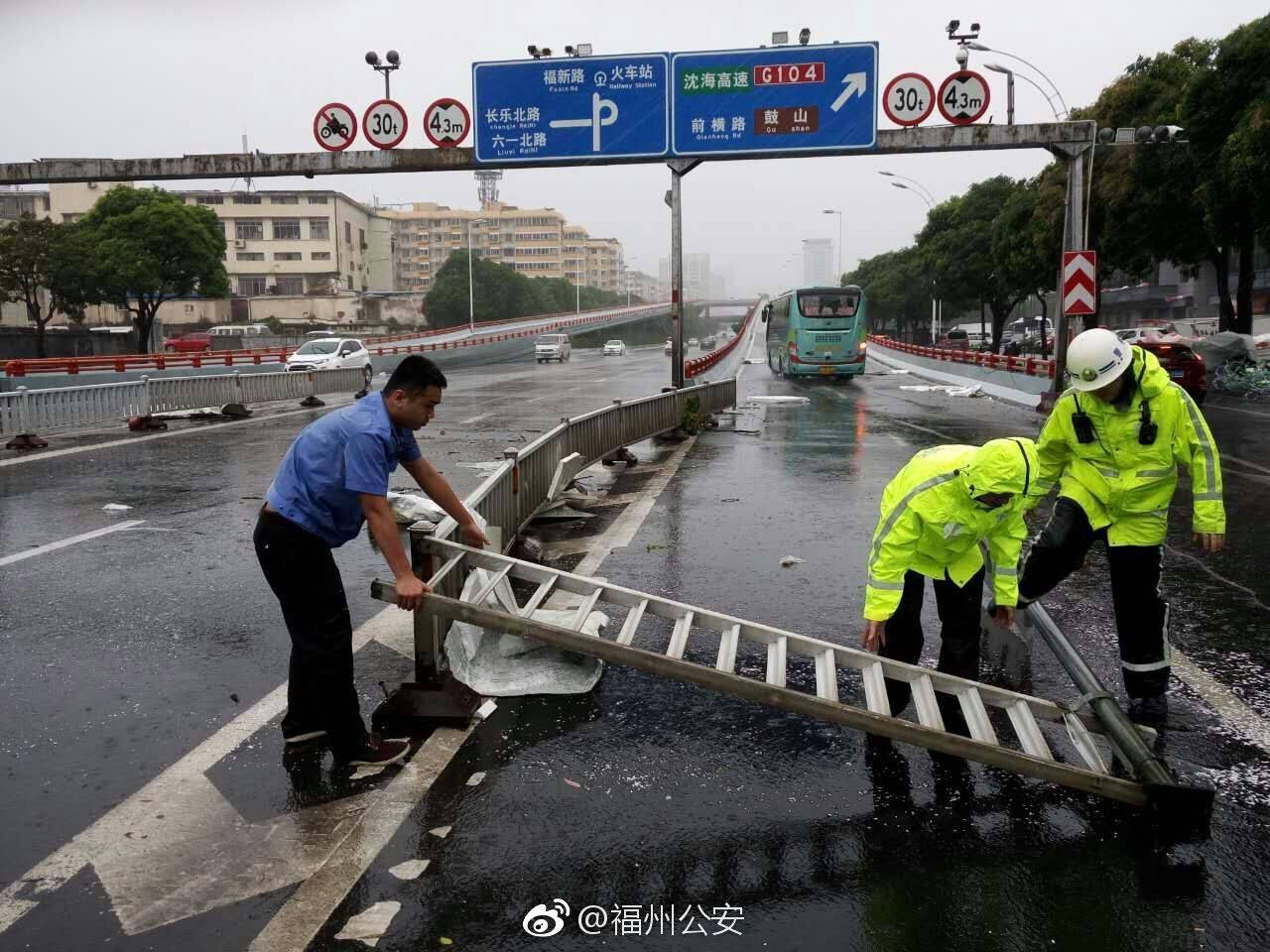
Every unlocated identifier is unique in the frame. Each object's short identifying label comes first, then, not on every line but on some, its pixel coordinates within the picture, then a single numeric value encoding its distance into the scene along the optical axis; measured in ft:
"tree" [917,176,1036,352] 164.86
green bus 111.45
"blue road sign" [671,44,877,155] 64.08
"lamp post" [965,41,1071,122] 67.62
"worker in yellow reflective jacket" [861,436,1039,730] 13.35
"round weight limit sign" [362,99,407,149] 66.59
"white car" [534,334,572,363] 185.16
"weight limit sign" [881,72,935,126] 62.75
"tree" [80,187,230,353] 170.81
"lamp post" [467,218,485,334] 289.12
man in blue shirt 13.00
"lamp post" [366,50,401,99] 68.49
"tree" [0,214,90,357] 172.55
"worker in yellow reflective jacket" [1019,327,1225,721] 14.83
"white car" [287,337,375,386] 109.40
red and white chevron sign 59.93
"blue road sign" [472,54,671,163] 66.28
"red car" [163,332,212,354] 181.16
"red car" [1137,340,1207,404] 73.82
